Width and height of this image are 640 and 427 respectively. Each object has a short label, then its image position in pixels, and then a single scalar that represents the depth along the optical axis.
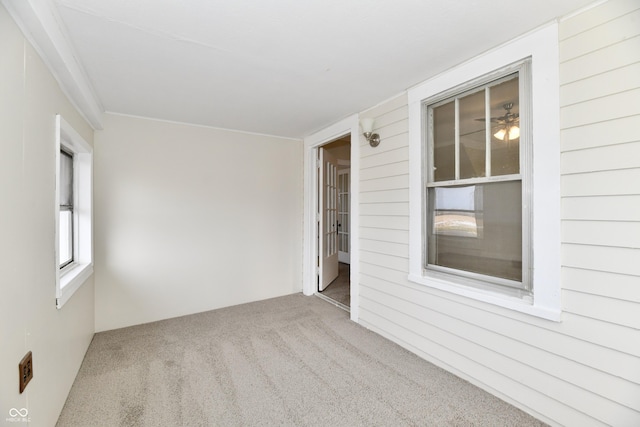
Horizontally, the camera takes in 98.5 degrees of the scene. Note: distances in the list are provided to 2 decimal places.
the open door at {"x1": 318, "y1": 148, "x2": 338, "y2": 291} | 4.30
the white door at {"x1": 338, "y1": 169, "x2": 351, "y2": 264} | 6.52
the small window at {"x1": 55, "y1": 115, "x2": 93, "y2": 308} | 2.39
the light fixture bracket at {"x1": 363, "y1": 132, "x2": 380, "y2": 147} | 2.88
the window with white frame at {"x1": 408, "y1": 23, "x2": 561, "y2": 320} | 1.66
